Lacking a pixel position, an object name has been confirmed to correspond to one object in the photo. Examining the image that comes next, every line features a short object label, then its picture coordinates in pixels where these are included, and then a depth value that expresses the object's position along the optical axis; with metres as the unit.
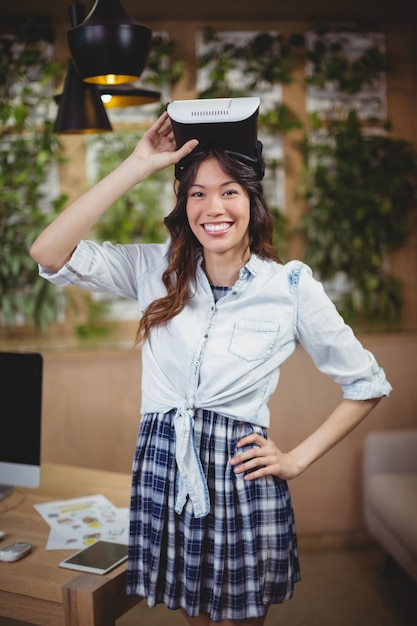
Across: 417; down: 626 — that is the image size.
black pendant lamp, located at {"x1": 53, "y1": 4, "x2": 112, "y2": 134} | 2.27
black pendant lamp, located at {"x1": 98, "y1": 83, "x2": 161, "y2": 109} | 2.41
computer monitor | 2.19
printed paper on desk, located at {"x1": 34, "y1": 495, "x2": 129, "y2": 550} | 1.91
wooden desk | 1.60
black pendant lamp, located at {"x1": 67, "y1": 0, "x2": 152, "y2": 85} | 1.72
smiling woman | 1.53
